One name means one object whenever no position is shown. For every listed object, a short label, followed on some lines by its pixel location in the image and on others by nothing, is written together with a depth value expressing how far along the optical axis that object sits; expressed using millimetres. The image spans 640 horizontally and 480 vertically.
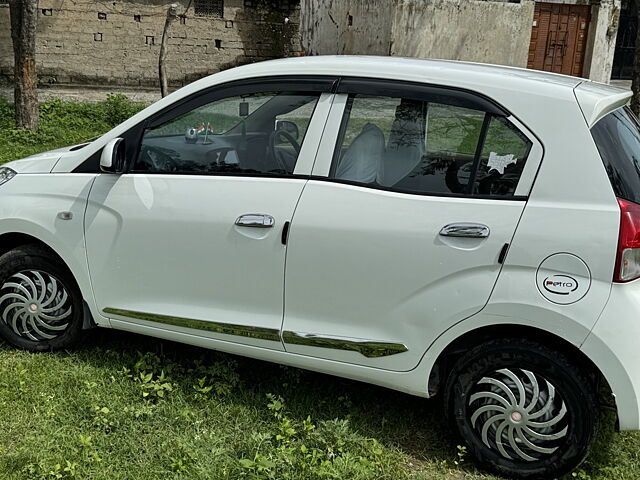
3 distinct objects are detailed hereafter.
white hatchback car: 2822
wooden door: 18703
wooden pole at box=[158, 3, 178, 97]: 14820
